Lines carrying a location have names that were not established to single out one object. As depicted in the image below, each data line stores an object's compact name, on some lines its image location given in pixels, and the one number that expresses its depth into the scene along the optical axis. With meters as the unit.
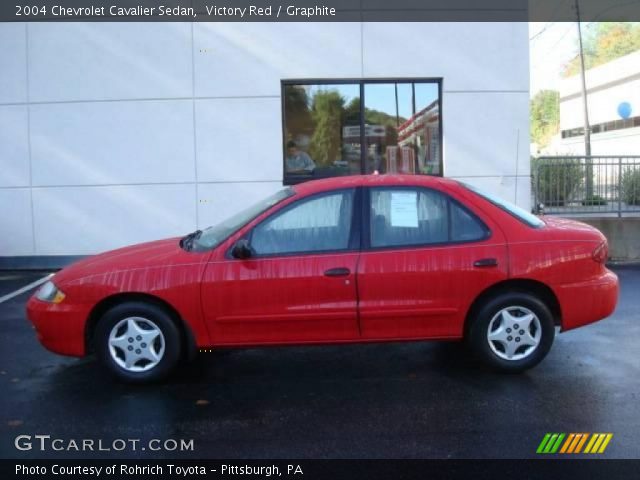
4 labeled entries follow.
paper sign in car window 5.29
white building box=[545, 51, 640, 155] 40.41
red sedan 5.09
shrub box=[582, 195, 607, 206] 10.87
